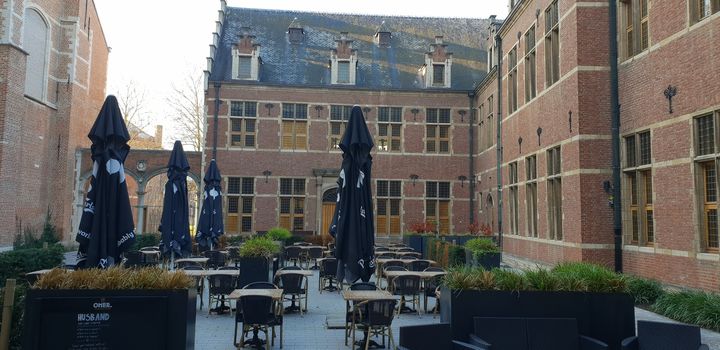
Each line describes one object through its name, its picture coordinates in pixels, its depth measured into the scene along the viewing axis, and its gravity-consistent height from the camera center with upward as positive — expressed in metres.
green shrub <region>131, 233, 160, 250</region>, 17.53 -0.86
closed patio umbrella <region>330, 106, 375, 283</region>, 8.25 +0.10
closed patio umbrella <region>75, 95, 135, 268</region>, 6.83 +0.13
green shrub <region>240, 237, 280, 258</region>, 10.73 -0.65
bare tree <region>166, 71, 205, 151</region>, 34.72 +5.85
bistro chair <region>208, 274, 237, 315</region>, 9.20 -1.16
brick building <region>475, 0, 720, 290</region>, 9.34 +1.83
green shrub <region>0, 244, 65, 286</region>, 10.10 -0.95
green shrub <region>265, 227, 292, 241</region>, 17.77 -0.61
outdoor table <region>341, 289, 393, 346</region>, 7.03 -1.04
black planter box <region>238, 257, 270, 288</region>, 10.62 -1.05
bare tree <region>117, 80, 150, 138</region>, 36.62 +6.49
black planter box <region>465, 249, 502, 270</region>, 12.54 -0.94
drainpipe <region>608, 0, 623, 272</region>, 11.80 +1.95
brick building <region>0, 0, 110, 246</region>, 18.55 +4.17
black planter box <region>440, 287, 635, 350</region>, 5.84 -0.95
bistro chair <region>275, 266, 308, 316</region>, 9.22 -1.13
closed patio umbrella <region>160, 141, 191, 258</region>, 12.77 +0.10
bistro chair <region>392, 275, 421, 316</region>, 9.15 -1.10
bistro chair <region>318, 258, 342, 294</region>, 11.76 -1.08
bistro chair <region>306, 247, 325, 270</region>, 15.61 -1.02
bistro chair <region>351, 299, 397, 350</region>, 6.81 -1.21
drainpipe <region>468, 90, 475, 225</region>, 25.20 +2.84
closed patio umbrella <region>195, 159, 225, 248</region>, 15.36 +0.05
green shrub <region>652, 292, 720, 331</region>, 7.47 -1.25
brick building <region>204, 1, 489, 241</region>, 24.53 +3.99
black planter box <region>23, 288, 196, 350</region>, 4.80 -0.95
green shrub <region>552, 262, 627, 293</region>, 6.10 -0.65
